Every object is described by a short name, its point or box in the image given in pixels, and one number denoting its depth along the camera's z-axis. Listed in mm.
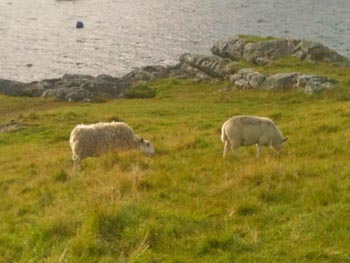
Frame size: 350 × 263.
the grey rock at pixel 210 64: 47188
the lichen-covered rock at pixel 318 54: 45281
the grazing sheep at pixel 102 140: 15938
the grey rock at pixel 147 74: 50372
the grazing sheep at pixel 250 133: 13773
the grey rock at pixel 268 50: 47844
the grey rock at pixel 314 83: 33531
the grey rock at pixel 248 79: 39031
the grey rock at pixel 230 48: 52594
